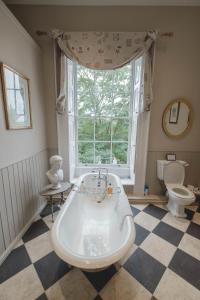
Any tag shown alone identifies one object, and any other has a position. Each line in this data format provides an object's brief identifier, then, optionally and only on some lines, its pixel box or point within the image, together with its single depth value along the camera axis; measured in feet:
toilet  7.30
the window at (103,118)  8.35
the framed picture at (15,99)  4.99
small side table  6.44
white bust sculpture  6.70
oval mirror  7.99
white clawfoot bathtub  3.41
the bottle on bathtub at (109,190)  6.81
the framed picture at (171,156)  8.41
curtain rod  7.06
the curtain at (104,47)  6.89
